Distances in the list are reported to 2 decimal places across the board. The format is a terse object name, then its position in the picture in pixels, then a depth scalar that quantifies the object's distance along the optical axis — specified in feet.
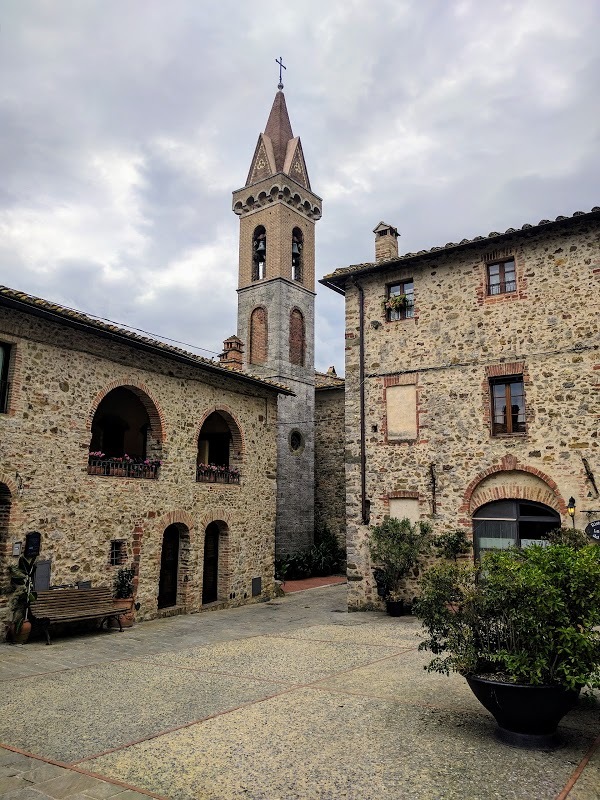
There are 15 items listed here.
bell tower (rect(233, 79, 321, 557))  76.79
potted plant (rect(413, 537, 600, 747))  16.38
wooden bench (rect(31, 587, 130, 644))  33.81
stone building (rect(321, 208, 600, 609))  39.91
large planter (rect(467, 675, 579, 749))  16.44
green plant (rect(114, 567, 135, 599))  40.09
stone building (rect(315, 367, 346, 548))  79.25
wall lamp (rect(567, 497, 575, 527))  38.24
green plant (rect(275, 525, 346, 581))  71.87
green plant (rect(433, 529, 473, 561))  42.16
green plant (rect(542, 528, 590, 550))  36.22
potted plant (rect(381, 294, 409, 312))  47.47
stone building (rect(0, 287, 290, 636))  35.37
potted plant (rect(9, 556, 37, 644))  33.76
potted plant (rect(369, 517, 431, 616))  43.39
